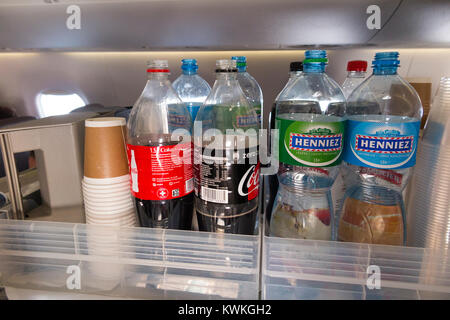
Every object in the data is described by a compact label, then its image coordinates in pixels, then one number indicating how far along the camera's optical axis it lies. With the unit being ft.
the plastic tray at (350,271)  1.98
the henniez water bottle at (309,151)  2.31
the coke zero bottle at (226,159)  2.24
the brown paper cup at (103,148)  2.39
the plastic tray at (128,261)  2.10
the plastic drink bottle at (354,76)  3.60
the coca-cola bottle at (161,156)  2.29
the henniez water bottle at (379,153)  2.23
